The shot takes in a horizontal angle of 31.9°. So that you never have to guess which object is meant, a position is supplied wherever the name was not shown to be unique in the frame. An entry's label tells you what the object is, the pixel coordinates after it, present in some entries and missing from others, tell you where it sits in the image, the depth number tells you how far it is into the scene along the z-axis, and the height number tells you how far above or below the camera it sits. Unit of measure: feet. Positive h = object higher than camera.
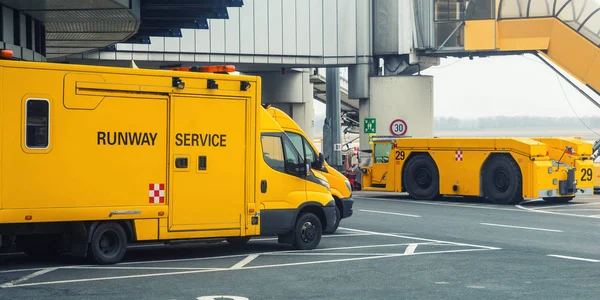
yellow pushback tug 87.81 -0.42
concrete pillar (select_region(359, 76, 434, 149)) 126.52 +7.44
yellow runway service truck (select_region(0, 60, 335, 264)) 42.60 +0.22
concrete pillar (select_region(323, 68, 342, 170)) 132.46 +5.46
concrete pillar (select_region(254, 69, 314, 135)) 143.23 +10.22
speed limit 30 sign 126.93 +4.66
